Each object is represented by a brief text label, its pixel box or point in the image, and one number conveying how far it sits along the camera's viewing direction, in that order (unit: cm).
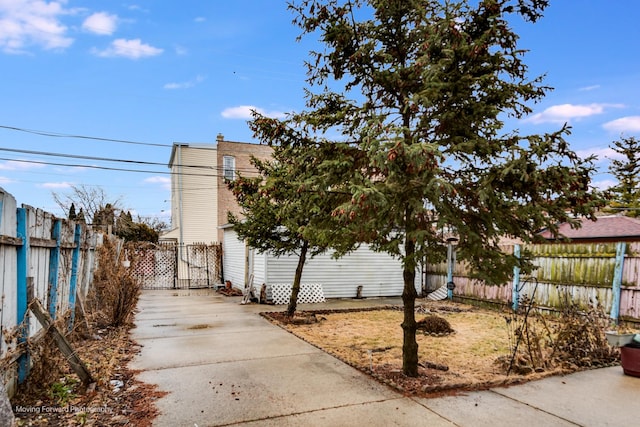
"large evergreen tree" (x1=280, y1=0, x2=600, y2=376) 406
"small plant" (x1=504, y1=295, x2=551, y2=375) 539
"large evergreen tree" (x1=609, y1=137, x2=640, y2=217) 2006
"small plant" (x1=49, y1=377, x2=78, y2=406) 402
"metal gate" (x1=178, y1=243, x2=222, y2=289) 1822
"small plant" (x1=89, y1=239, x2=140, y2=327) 790
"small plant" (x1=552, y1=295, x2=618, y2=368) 582
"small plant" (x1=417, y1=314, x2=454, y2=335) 796
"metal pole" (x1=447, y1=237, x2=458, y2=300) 1324
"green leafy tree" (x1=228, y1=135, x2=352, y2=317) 502
